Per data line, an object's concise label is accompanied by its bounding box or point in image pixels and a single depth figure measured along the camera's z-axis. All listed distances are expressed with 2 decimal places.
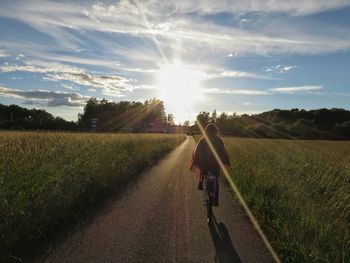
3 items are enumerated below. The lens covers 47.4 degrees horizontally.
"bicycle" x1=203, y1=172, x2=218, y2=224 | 8.73
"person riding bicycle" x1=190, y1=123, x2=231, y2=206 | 9.23
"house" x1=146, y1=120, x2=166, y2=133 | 156.23
